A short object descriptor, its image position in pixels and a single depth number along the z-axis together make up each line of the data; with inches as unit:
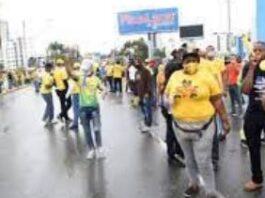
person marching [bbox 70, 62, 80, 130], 308.3
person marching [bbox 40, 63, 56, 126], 347.8
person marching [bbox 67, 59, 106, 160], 225.5
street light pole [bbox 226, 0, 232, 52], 992.0
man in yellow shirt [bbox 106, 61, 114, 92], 693.0
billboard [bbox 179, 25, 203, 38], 908.9
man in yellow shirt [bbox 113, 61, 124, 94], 667.9
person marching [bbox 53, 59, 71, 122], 349.3
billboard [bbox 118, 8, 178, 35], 996.8
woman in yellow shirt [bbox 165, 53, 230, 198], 147.4
